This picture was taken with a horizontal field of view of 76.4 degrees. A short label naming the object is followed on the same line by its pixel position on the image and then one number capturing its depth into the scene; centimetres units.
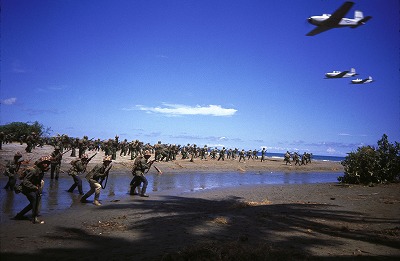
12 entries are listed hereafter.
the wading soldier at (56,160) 1428
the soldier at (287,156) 4494
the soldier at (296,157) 4658
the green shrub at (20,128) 4562
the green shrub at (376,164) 1717
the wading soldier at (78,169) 1175
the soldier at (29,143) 2458
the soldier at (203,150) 4122
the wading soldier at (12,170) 1112
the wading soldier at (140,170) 1265
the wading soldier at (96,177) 1045
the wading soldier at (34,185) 740
